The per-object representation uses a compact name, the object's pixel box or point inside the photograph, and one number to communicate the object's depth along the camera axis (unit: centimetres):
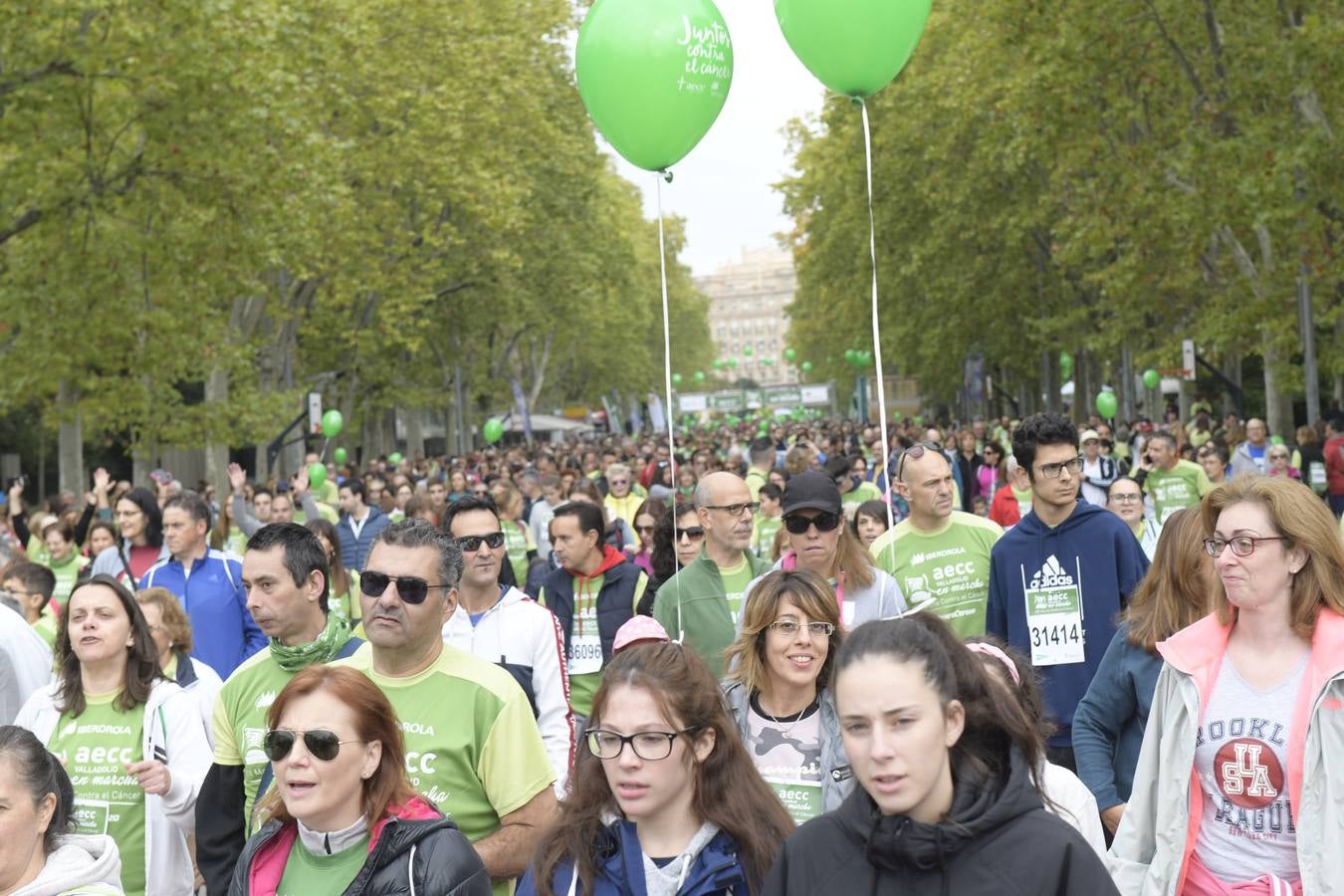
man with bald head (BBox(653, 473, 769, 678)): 747
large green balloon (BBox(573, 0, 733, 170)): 769
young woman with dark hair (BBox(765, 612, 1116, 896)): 290
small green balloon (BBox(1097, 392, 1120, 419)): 3164
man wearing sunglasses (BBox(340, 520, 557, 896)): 462
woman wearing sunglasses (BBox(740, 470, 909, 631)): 650
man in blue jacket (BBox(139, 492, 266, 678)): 816
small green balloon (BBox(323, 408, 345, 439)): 3216
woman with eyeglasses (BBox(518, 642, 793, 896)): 379
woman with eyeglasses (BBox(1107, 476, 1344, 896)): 423
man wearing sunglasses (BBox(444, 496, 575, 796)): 580
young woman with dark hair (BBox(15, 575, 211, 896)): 552
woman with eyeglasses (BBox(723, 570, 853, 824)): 475
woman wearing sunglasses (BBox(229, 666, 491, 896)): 385
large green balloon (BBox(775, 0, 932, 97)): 731
